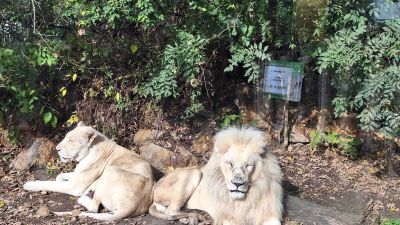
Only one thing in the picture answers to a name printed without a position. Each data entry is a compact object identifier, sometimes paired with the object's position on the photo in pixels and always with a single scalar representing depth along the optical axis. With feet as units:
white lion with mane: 17.47
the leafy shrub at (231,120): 28.44
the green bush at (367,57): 20.54
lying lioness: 19.49
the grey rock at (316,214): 19.25
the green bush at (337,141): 27.48
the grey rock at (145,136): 27.45
